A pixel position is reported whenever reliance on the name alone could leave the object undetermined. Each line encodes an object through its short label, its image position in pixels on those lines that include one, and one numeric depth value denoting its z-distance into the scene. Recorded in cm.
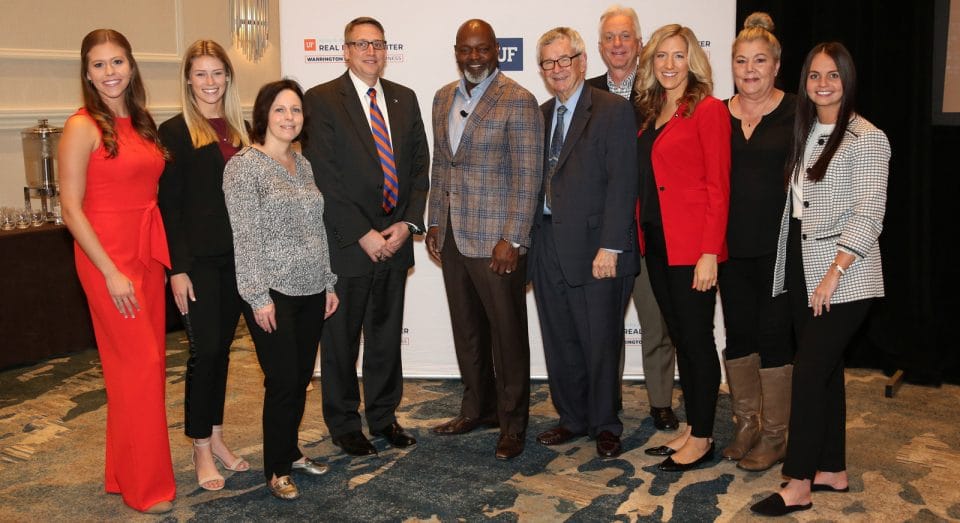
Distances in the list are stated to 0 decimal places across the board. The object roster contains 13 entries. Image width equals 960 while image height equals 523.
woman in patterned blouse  316
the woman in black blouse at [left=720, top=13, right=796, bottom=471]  349
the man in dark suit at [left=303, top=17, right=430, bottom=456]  381
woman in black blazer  331
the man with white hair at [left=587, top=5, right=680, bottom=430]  415
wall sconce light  741
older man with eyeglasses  368
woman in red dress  309
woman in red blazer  346
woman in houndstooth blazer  304
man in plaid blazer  369
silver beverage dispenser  535
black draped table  519
